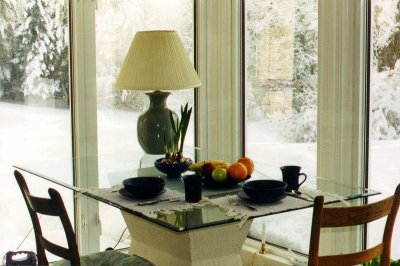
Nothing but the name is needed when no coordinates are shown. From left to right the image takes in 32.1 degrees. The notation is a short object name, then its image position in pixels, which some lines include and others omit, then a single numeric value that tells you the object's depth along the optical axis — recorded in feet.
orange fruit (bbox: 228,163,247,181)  9.60
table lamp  10.94
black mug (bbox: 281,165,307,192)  9.37
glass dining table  8.20
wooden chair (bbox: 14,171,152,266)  8.64
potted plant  10.43
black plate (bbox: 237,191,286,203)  8.68
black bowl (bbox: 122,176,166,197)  8.95
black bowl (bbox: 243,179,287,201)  8.63
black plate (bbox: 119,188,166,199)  9.00
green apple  9.55
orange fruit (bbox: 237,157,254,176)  10.03
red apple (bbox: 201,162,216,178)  9.72
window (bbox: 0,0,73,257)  12.94
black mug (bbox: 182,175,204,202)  8.70
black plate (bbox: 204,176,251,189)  9.58
